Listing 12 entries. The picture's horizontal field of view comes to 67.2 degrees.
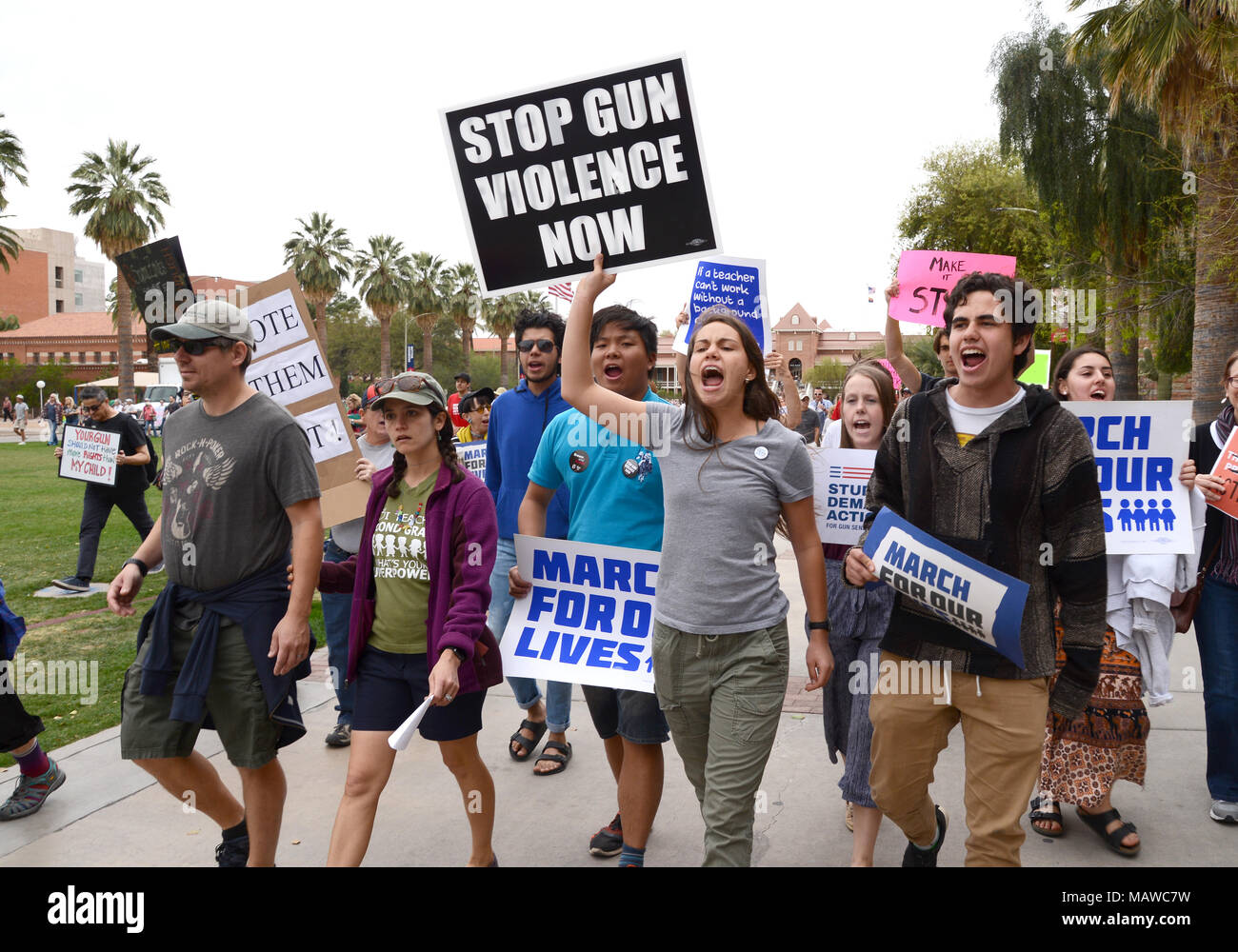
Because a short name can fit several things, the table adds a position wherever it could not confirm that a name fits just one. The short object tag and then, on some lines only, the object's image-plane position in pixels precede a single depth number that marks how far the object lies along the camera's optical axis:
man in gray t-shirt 3.30
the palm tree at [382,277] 56.81
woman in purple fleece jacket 3.22
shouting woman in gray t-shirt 2.88
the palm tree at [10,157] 37.03
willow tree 23.39
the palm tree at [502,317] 60.88
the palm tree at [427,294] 59.31
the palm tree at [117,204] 40.97
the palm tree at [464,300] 62.00
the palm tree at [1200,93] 12.98
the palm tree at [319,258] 51.91
